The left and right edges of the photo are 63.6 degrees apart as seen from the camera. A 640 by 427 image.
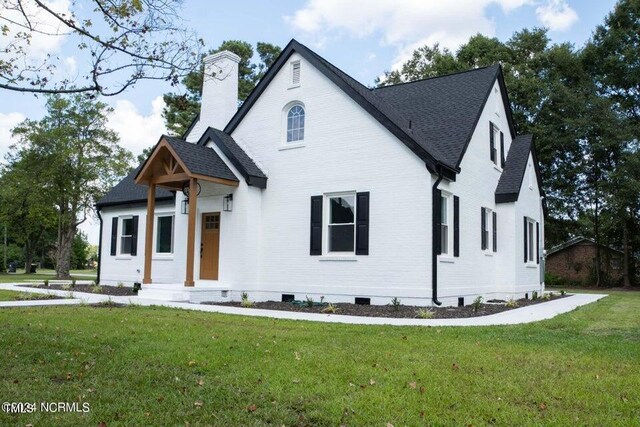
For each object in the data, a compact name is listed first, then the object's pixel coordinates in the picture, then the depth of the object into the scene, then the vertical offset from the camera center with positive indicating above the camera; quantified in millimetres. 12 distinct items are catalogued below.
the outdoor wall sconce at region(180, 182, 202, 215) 15289 +1554
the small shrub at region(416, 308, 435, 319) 10531 -1195
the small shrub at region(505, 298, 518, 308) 13964 -1274
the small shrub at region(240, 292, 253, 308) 12930 -1254
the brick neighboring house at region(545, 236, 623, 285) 32312 -197
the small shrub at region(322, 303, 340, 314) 11558 -1247
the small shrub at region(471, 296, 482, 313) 11973 -1164
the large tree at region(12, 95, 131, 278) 27422 +4996
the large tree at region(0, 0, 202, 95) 6797 +2713
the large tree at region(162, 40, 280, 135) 35969 +12589
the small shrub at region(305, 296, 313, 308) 12680 -1198
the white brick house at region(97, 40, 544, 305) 12711 +1706
